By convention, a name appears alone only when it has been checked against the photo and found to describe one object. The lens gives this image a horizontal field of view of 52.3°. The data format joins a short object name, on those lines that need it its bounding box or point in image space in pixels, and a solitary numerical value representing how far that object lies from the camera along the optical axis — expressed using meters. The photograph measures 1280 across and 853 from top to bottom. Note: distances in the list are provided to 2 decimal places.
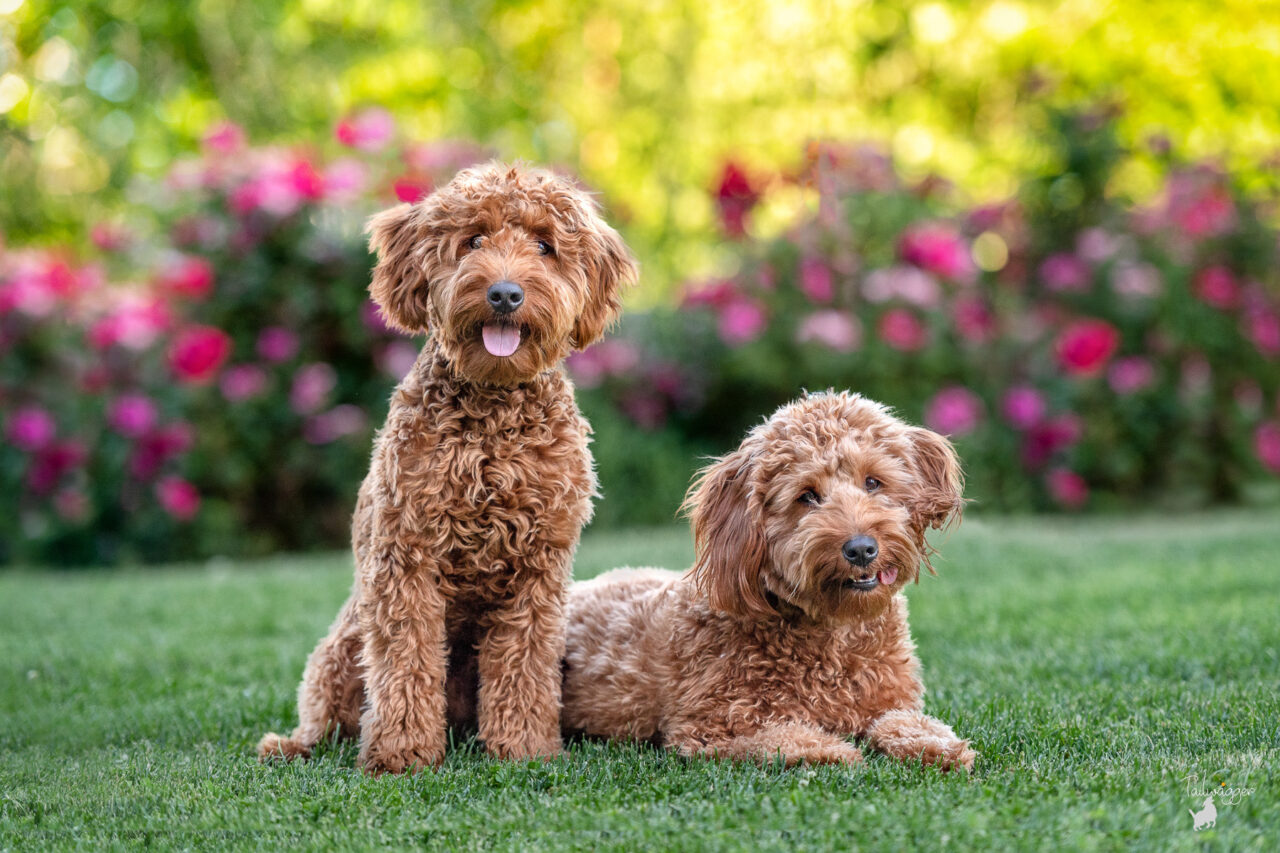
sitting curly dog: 3.64
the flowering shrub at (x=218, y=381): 8.38
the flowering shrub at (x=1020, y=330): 9.52
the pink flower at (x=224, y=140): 8.88
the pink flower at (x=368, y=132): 9.11
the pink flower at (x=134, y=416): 8.23
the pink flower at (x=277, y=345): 8.53
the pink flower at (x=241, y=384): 8.36
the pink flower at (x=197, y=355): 8.18
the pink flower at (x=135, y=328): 8.57
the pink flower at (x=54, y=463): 8.59
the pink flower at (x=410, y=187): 8.06
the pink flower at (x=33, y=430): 8.61
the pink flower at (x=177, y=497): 8.23
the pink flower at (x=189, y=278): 8.43
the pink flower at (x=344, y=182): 8.68
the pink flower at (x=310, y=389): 8.45
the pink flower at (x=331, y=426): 8.47
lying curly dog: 3.46
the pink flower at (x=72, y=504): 8.59
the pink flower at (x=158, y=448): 8.20
